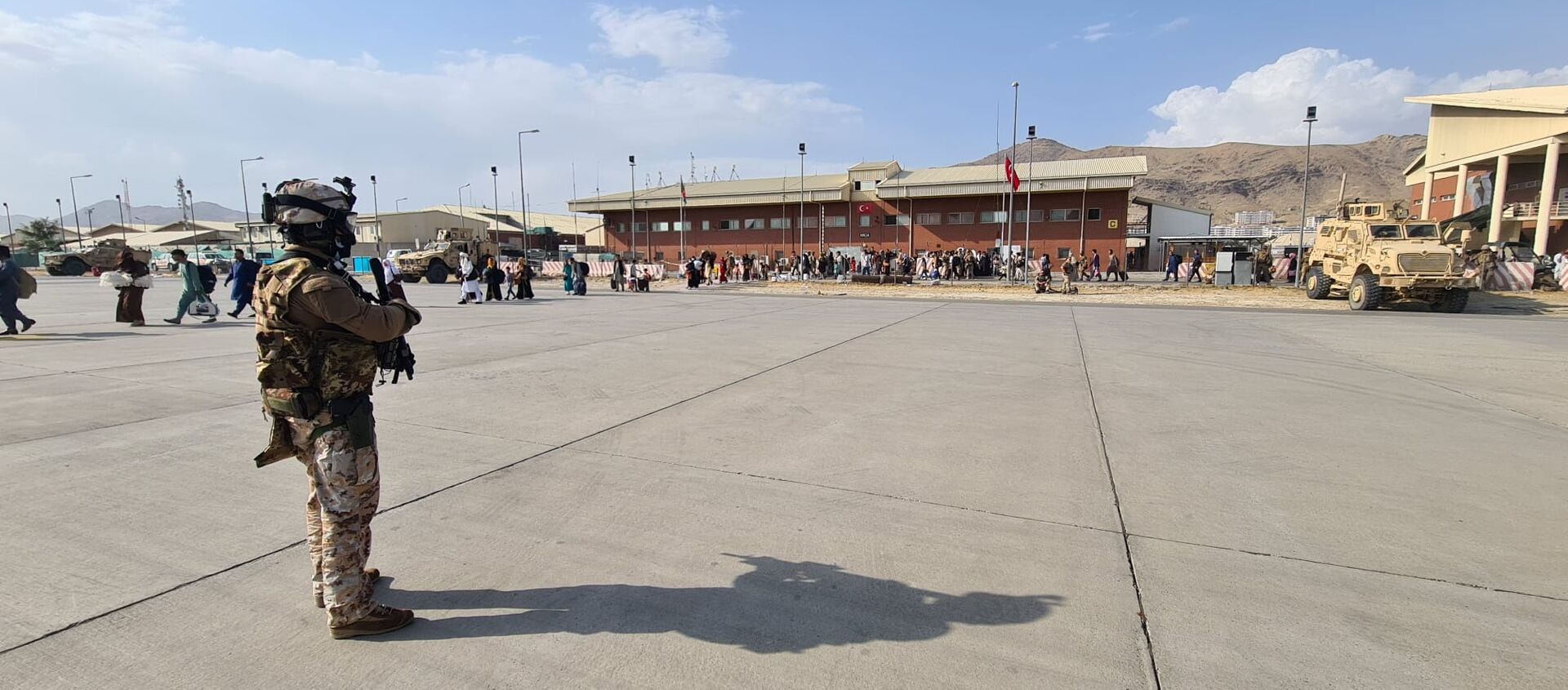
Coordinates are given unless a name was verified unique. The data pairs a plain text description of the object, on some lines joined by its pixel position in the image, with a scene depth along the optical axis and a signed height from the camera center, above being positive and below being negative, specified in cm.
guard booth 2912 -8
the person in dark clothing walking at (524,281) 2191 -34
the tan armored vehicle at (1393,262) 1795 +1
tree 7650 +437
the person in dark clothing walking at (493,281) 2125 -33
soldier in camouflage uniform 277 -45
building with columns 3516 +586
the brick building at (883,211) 4475 +405
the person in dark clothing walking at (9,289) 1130 -24
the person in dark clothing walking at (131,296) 1337 -45
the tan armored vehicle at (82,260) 4244 +88
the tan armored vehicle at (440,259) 3269 +56
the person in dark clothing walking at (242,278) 1513 -11
